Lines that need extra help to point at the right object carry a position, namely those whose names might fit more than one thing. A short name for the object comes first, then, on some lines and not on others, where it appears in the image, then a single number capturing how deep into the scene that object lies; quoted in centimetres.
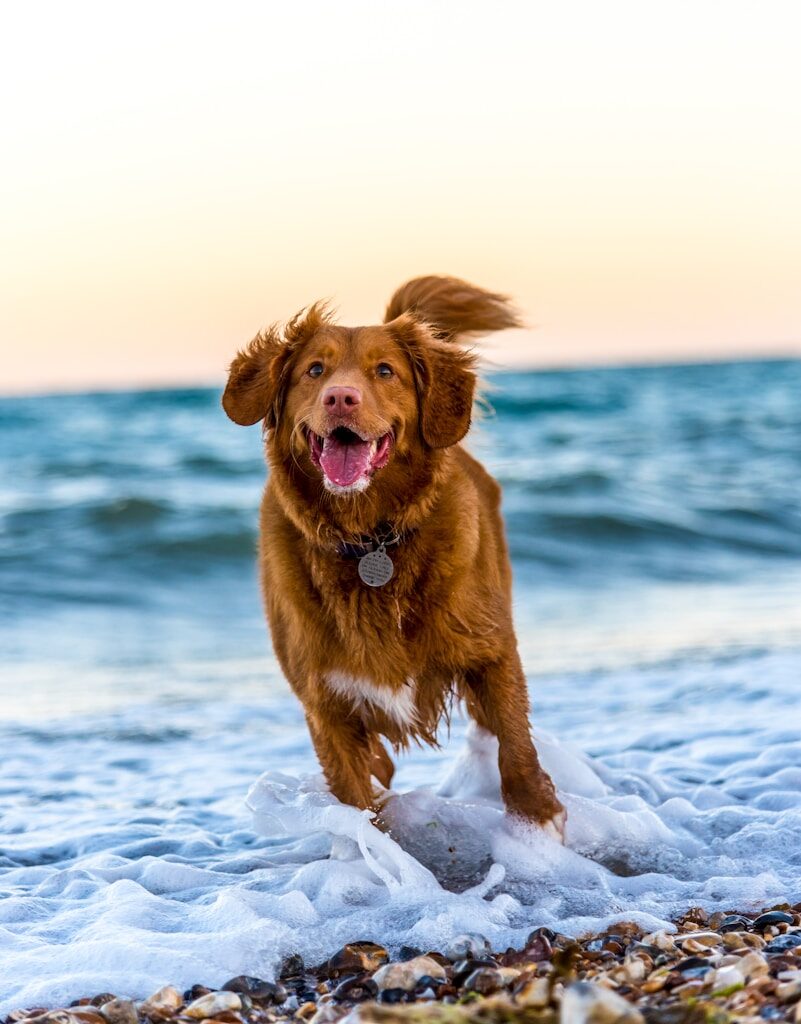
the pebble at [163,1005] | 321
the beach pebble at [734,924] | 364
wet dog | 421
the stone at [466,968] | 332
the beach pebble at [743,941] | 344
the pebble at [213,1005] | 320
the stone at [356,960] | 349
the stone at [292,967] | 350
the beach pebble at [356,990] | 327
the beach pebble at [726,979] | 293
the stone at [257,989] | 331
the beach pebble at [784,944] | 340
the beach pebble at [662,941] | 343
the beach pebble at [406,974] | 326
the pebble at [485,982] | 317
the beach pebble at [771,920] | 363
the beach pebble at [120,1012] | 317
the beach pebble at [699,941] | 342
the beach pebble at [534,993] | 260
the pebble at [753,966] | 306
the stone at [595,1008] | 235
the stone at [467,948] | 351
